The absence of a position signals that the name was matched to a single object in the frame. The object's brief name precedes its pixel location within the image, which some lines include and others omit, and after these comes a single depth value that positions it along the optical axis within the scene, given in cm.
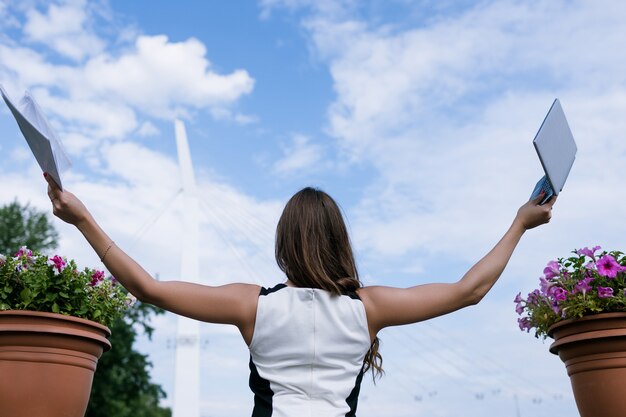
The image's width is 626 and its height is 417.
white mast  2106
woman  189
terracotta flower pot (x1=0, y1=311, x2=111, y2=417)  263
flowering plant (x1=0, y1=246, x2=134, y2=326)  289
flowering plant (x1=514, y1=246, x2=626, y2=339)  279
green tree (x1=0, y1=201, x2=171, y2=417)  1934
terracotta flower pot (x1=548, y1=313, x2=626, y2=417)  269
